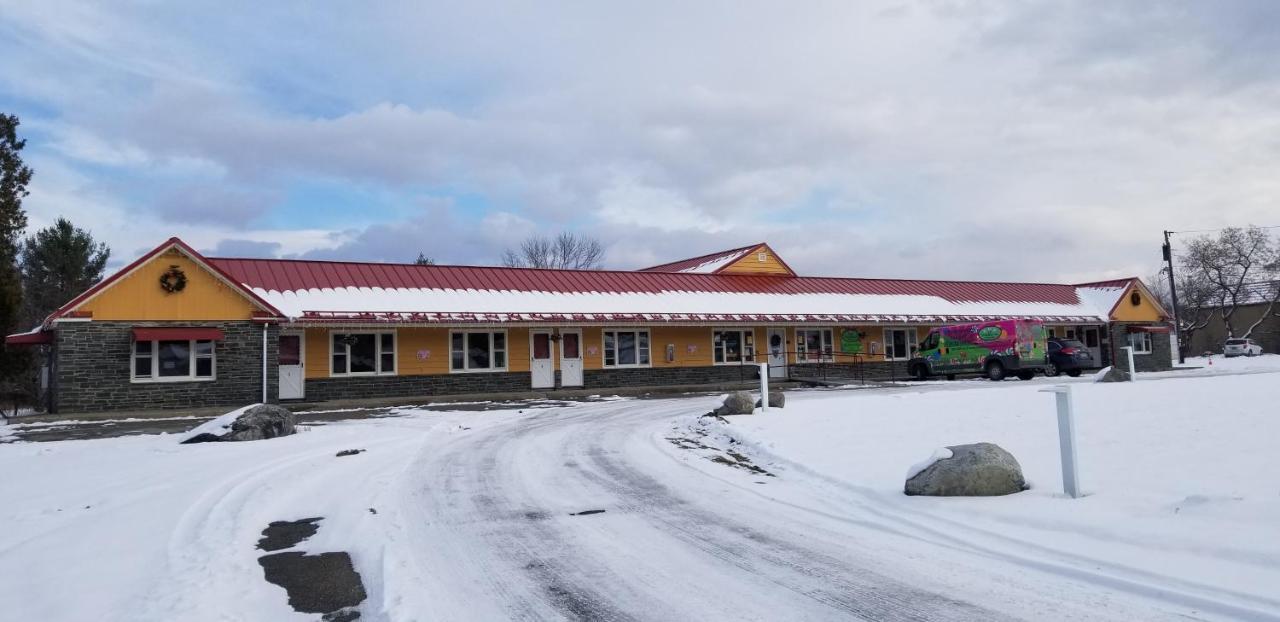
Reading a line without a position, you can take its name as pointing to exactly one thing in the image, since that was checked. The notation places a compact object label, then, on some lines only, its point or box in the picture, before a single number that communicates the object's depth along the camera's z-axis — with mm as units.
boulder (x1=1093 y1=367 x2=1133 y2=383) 21753
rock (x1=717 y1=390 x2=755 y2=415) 16406
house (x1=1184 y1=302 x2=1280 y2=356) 71500
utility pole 51000
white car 61359
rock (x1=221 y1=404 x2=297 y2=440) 14195
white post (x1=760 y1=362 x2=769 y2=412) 16519
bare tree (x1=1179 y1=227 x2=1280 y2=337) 65000
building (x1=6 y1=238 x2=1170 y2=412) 22047
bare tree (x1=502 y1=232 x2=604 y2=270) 70000
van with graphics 29781
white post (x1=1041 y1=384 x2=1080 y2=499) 7379
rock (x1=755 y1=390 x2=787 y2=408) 17922
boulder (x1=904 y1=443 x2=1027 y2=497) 7785
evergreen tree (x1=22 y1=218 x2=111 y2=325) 40156
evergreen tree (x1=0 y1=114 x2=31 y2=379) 28750
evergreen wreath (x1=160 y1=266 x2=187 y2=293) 22219
